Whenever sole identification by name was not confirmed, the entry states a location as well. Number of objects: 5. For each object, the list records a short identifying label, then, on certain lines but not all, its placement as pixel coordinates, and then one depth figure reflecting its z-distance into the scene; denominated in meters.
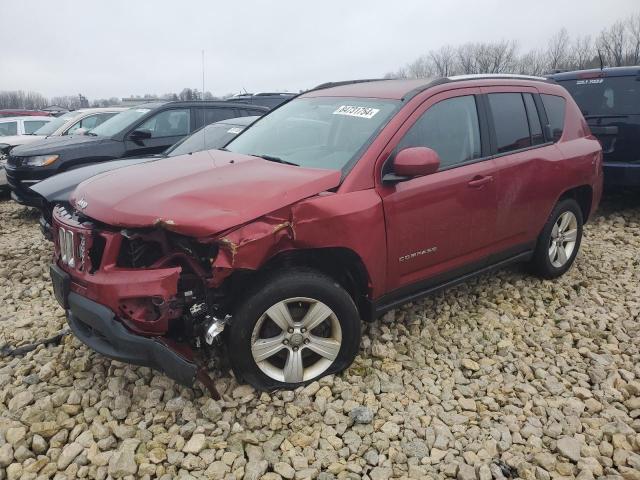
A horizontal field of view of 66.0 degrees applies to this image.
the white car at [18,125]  11.96
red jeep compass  2.57
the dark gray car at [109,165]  4.62
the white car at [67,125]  8.91
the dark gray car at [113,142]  6.72
